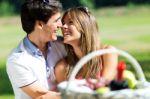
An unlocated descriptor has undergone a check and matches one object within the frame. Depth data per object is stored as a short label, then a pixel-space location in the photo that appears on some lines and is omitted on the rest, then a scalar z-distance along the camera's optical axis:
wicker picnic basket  3.22
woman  4.28
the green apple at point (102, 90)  3.25
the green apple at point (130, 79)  3.53
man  4.19
